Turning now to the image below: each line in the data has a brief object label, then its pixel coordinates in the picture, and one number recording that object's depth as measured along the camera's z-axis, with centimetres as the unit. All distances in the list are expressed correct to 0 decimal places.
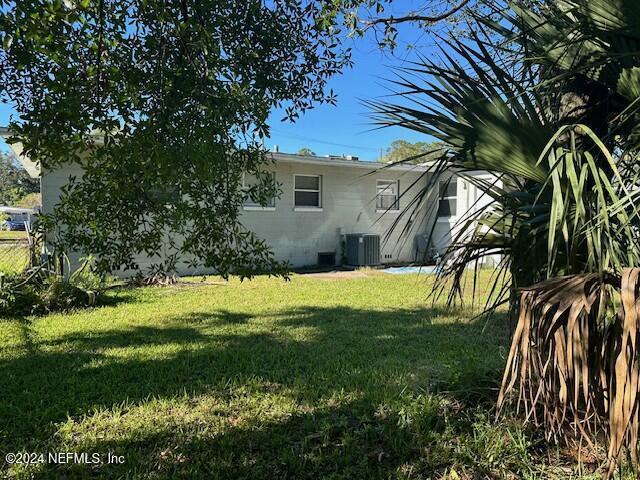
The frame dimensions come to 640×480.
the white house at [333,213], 1356
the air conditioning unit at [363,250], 1403
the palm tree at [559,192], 206
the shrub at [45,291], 722
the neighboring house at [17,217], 3966
